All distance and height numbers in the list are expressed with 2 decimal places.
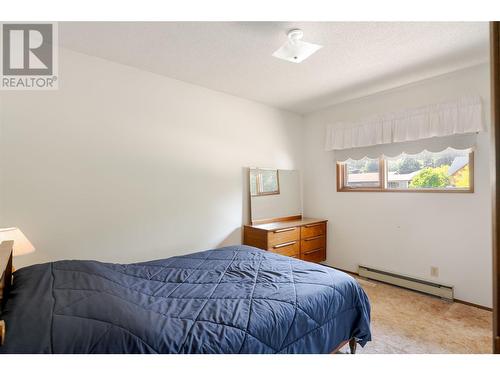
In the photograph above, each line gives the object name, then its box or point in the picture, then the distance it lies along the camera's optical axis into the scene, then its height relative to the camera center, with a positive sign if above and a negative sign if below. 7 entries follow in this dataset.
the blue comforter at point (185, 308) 0.95 -0.63
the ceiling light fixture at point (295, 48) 1.88 +1.06
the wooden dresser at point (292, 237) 3.17 -0.67
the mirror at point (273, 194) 3.52 -0.09
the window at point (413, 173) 2.70 +0.18
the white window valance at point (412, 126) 2.54 +0.73
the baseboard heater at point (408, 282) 2.73 -1.14
